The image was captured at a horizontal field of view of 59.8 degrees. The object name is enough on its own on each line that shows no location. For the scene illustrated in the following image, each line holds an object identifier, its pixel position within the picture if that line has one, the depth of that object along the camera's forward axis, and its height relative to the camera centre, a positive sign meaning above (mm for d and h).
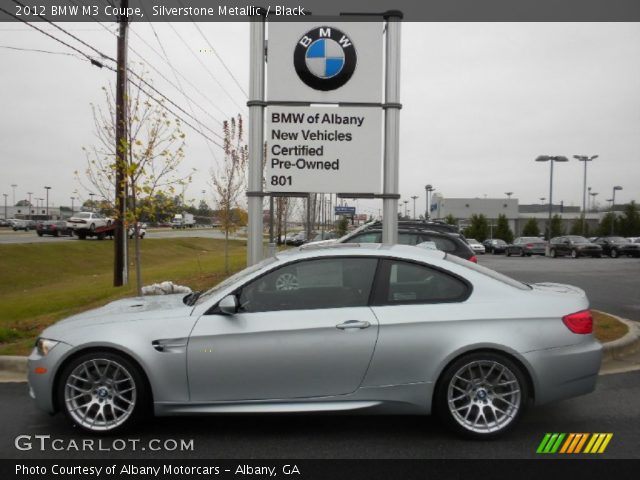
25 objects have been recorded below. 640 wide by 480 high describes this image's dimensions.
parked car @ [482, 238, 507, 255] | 45531 -2124
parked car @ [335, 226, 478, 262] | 10586 -397
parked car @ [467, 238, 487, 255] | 43275 -2181
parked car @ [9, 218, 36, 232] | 64438 -1319
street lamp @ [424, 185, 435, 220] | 60525 +3428
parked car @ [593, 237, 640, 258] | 38125 -1766
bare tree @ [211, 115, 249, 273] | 22984 +1839
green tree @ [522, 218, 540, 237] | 59278 -829
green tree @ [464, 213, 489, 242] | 59281 -951
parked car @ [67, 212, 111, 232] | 38125 -453
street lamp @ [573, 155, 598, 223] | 46094 +5223
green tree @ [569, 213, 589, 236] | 56925 -700
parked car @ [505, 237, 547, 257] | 41875 -2055
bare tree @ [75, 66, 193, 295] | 9797 +704
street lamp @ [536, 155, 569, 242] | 41938 +4688
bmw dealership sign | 8305 +1693
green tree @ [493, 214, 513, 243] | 58031 -1113
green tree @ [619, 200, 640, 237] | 52062 +10
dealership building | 96862 +2137
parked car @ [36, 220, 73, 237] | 41562 -1081
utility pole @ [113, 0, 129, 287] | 12430 +1775
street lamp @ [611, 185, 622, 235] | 52550 +281
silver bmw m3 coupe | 4203 -1099
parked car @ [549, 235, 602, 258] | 36875 -1753
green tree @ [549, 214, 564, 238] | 56031 -548
